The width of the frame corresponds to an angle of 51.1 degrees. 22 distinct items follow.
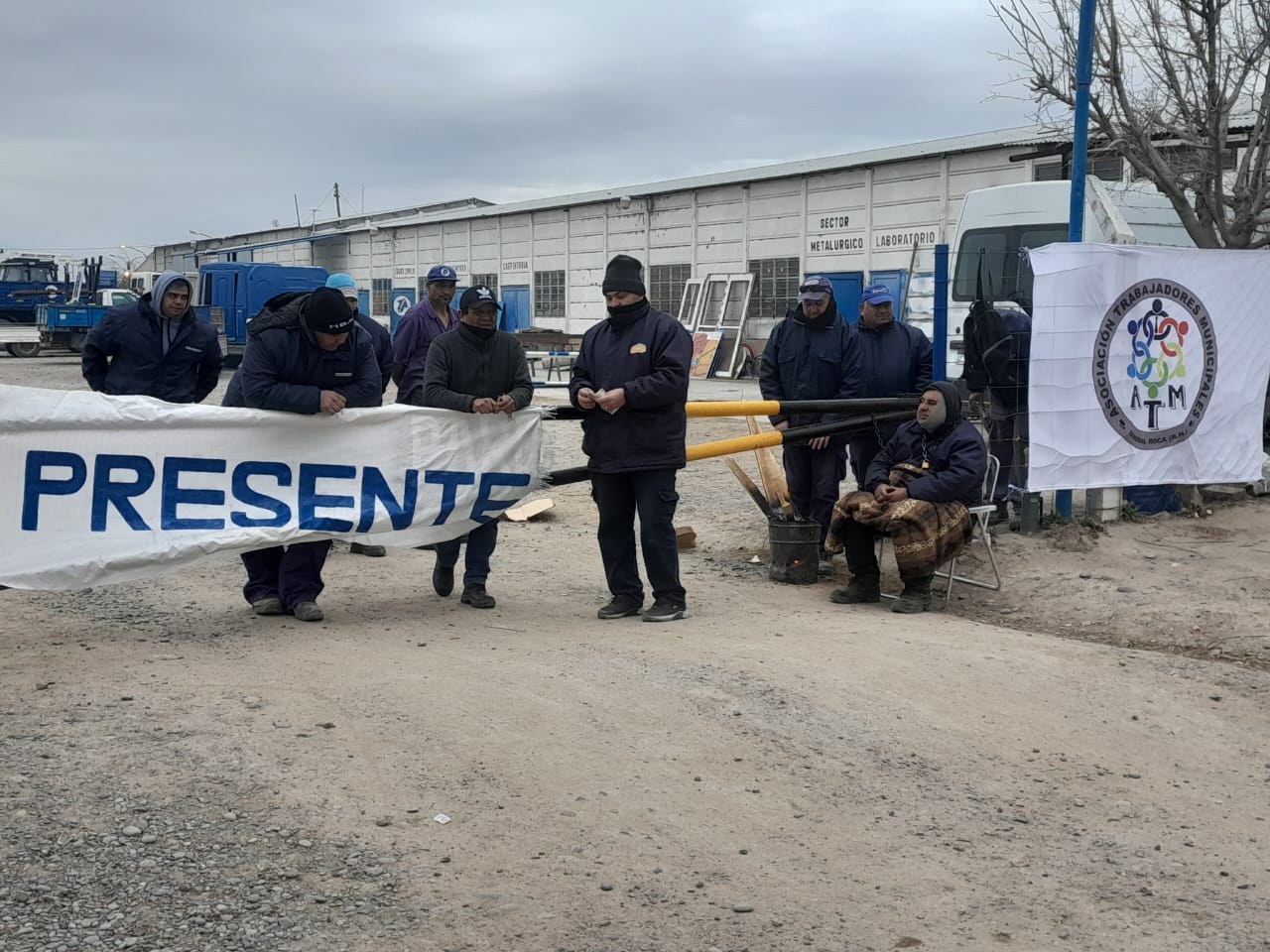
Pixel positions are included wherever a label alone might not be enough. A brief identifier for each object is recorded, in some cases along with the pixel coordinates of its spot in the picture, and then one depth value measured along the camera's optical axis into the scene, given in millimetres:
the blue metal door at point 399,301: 44744
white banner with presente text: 6453
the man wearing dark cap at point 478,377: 7398
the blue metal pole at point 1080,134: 9367
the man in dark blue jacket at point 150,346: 8383
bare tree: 11445
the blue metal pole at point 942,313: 9406
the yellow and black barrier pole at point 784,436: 8570
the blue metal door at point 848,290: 30641
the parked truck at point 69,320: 39812
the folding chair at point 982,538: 8188
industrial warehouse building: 28078
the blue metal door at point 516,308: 43312
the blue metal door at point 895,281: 28827
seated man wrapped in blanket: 7805
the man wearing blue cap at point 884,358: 9102
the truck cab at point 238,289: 33906
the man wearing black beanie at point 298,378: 6898
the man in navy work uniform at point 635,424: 7172
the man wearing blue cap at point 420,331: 9438
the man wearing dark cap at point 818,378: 8867
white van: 14219
